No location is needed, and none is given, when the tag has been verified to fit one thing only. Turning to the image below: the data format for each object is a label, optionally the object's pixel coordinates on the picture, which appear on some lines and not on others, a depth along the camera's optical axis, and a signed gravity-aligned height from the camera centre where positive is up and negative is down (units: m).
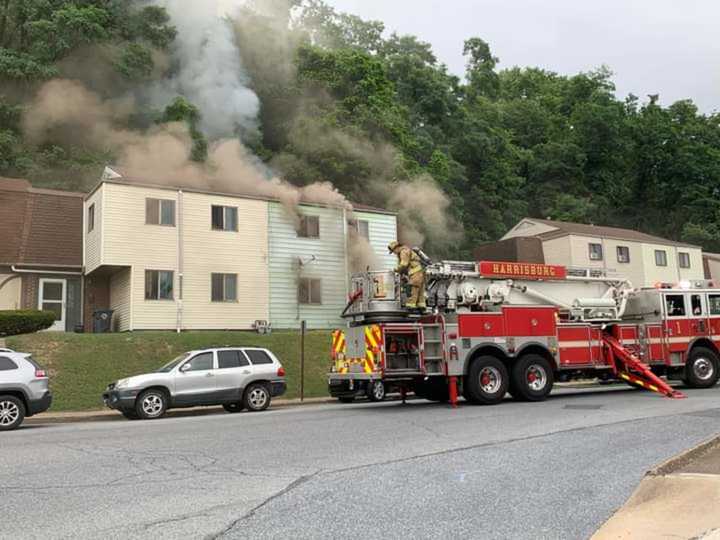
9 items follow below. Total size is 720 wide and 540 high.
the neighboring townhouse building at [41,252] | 24.53 +4.06
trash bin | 24.14 +1.50
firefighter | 14.69 +1.65
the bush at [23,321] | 19.89 +1.32
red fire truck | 14.51 +0.33
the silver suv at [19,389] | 13.20 -0.38
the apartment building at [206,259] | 24.12 +3.63
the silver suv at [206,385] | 14.84 -0.48
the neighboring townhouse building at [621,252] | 41.81 +5.64
